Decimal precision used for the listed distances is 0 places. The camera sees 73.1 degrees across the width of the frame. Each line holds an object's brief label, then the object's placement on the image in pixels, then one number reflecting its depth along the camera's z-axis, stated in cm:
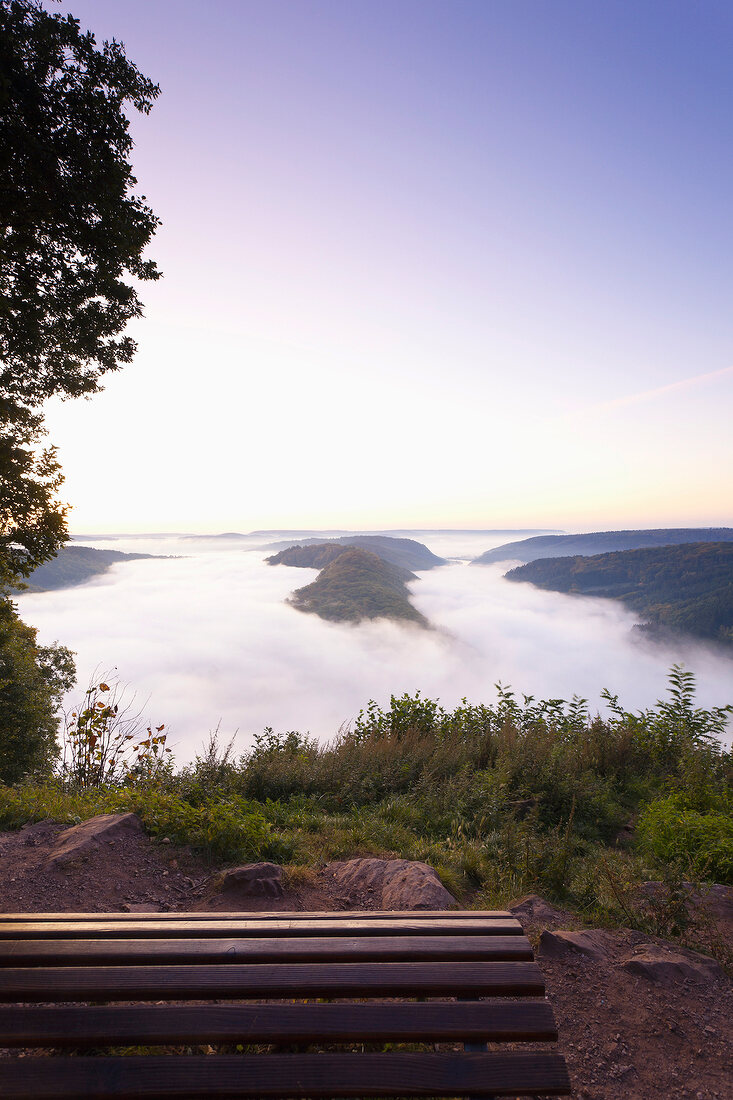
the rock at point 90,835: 385
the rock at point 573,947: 293
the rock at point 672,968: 279
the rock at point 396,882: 338
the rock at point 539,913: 335
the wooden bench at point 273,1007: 159
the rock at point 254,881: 360
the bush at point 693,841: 391
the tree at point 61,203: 414
